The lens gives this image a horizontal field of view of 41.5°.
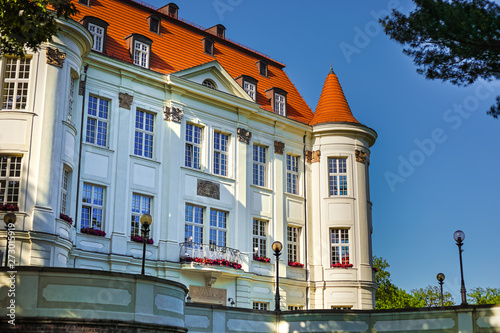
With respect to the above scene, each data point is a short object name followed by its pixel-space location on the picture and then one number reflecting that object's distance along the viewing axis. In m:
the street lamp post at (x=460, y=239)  23.27
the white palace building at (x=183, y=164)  26.19
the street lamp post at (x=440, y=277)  28.45
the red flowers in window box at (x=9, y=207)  24.53
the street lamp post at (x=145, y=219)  20.64
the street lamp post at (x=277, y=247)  25.18
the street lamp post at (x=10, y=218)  21.17
